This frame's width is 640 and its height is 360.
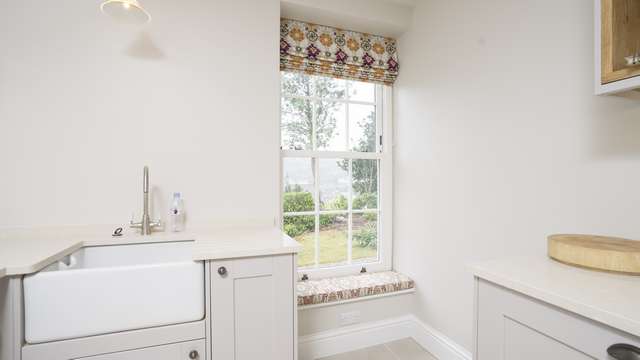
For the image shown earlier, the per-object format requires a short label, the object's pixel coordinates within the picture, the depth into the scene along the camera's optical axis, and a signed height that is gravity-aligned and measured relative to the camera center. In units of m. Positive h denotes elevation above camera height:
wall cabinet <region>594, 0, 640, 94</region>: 0.88 +0.40
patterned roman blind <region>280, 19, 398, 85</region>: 2.11 +0.92
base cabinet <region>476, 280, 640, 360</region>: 0.65 -0.37
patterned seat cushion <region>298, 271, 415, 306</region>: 1.98 -0.74
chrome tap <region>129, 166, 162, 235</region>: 1.67 -0.20
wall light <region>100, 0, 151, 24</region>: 1.37 +0.78
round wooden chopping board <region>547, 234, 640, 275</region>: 0.83 -0.21
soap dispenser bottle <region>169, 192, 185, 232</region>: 1.76 -0.21
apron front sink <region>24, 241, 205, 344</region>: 1.09 -0.46
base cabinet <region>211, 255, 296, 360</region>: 1.29 -0.57
